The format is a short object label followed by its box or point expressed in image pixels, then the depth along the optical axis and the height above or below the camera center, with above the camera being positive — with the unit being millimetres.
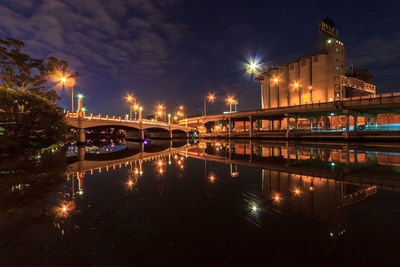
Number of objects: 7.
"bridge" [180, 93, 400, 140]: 34969 +5306
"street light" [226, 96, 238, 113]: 68119 +13660
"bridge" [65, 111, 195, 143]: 43719 +3690
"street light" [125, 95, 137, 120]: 65412 +13289
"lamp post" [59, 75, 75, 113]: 40403 +11859
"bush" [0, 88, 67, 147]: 21125 +2240
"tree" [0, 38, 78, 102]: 32938 +13086
